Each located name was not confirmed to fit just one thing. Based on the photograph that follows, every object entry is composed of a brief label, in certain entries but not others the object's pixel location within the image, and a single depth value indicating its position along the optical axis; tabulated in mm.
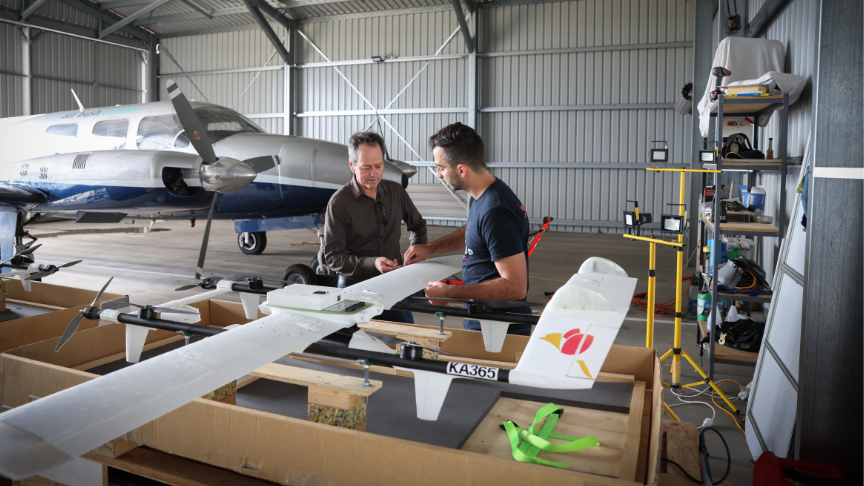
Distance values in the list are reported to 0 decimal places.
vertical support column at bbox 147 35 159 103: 21297
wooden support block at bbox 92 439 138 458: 1990
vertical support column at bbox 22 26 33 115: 17750
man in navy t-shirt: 2580
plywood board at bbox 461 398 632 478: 2010
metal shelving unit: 4234
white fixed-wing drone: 1229
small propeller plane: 6551
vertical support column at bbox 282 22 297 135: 19219
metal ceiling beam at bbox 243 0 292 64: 17286
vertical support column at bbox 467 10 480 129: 16984
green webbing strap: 1954
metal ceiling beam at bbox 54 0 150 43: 18734
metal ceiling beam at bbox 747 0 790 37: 6883
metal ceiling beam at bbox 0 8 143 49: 17094
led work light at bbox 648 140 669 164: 5398
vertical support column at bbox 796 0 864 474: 2250
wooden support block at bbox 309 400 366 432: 1991
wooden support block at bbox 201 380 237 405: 2338
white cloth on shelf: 6160
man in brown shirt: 3289
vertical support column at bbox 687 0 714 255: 9859
